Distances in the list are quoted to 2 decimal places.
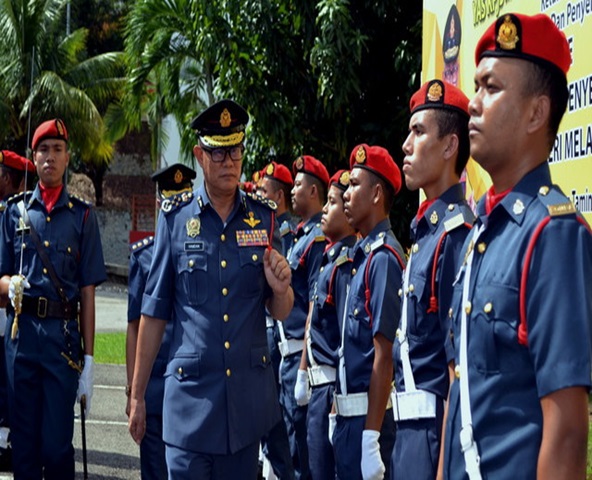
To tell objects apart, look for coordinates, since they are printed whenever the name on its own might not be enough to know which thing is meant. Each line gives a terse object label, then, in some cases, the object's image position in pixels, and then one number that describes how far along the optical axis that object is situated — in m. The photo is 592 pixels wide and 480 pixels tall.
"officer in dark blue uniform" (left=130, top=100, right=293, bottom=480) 4.71
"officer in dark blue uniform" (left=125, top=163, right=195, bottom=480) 6.28
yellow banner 4.40
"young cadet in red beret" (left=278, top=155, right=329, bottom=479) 7.05
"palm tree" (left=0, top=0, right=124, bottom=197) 28.06
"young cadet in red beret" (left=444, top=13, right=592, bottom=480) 2.54
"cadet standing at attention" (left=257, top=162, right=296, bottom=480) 7.55
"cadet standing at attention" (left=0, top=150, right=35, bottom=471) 8.27
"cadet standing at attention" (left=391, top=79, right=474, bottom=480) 3.84
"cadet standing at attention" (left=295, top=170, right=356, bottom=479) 5.63
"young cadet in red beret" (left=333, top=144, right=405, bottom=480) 4.55
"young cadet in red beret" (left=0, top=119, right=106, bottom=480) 6.45
